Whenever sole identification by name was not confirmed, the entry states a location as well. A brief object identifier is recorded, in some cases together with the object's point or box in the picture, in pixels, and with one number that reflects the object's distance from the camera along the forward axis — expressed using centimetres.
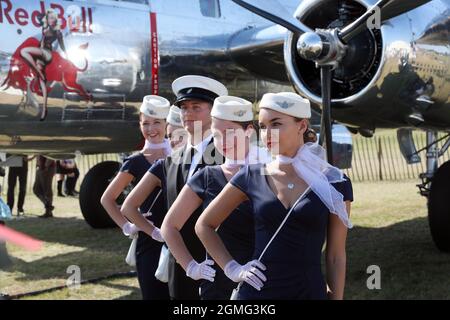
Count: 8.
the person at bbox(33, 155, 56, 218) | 1283
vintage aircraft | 673
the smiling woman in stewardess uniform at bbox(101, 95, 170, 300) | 421
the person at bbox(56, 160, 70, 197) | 1553
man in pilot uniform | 377
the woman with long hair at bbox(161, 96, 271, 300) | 324
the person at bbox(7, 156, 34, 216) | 1327
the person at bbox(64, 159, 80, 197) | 1642
